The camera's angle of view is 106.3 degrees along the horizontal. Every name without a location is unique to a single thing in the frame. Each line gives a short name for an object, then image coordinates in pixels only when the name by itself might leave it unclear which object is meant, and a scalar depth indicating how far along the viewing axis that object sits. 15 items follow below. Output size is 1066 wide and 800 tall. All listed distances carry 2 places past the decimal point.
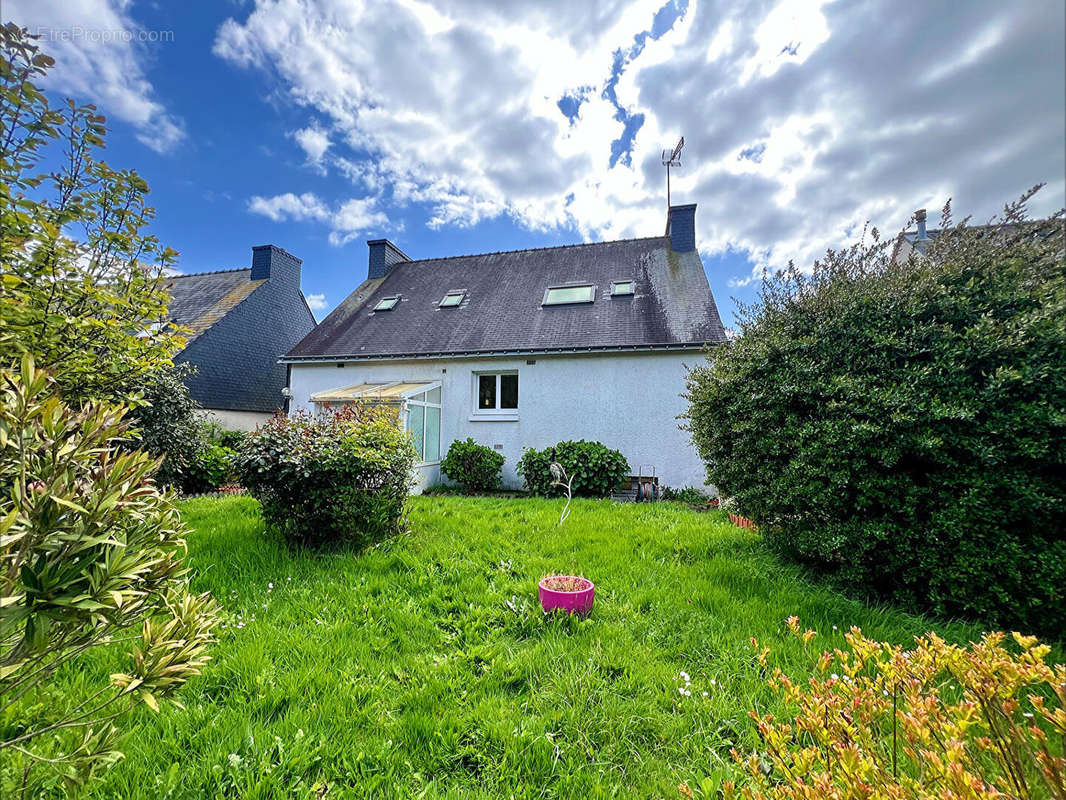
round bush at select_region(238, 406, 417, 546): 5.46
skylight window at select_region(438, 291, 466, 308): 15.74
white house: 12.05
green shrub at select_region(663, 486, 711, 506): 10.99
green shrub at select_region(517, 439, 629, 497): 10.94
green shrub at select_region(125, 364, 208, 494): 9.60
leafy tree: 2.18
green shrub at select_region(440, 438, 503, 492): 11.89
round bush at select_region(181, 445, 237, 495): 10.81
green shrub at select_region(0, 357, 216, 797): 1.30
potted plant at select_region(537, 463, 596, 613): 4.17
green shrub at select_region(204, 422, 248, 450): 13.51
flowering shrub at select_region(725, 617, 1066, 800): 1.26
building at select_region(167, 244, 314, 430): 16.98
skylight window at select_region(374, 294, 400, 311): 16.38
